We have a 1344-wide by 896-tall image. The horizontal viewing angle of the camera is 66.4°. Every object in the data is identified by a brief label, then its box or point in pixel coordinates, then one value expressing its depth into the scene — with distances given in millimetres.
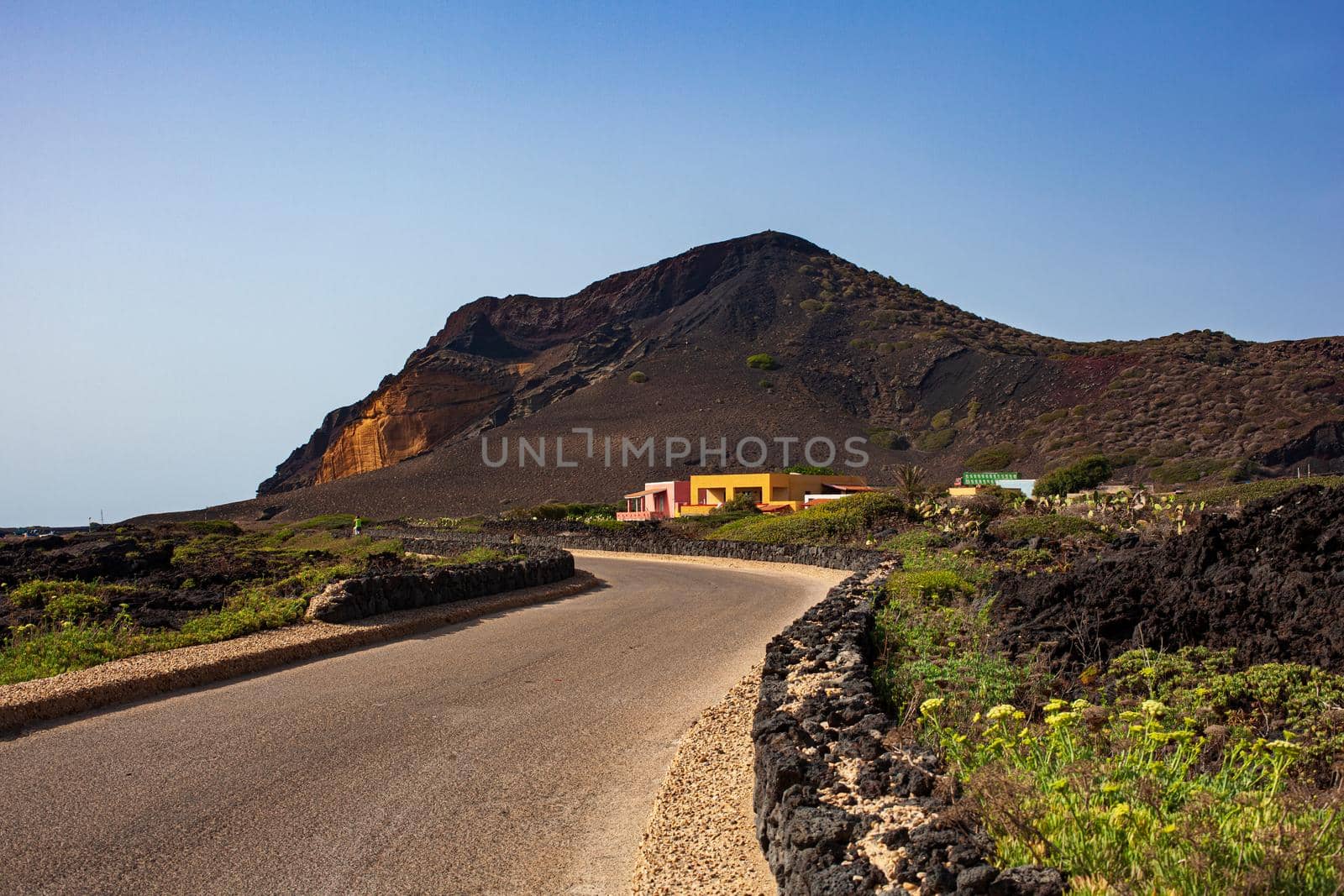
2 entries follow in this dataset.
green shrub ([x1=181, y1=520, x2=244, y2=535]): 53497
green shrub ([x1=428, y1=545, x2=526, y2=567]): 21781
